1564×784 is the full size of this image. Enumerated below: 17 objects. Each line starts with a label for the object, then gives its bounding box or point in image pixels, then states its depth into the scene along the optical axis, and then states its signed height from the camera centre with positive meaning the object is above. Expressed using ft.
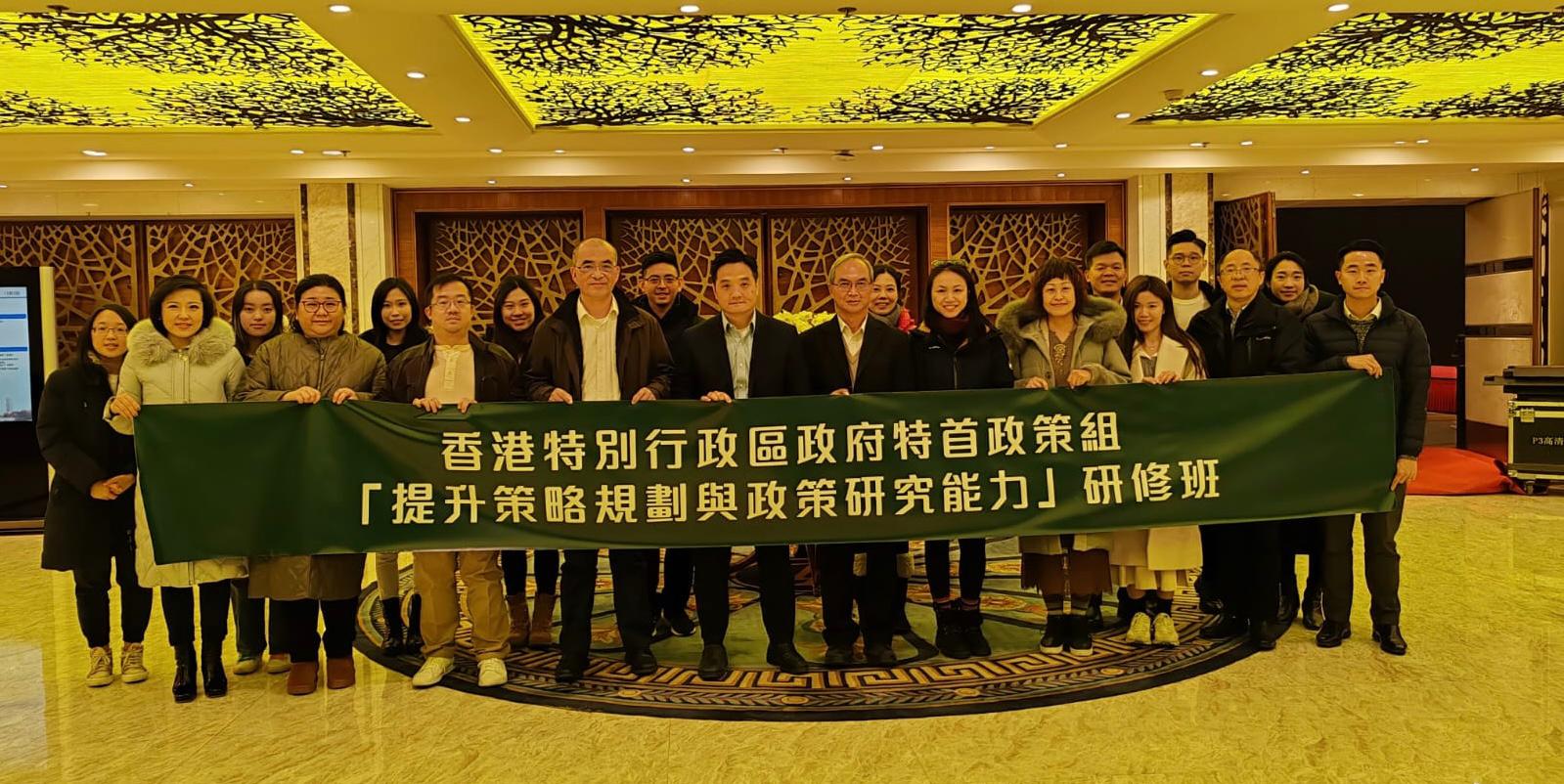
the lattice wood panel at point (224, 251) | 31.76 +3.52
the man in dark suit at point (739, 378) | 11.41 -0.20
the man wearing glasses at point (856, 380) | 11.44 -0.25
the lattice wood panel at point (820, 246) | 32.89 +3.43
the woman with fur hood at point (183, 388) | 11.00 -0.18
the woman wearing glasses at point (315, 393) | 11.03 -0.26
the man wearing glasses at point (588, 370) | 11.36 -0.07
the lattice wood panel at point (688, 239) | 32.50 +3.71
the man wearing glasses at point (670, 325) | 13.23 +0.49
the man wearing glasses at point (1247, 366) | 12.01 -0.19
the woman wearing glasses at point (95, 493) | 11.19 -1.27
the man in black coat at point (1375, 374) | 11.80 -0.38
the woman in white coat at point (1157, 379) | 11.57 -0.30
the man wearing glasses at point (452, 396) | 11.27 -0.32
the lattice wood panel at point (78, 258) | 31.37 +3.39
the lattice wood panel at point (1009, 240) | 32.83 +3.47
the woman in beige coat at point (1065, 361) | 11.60 -0.08
